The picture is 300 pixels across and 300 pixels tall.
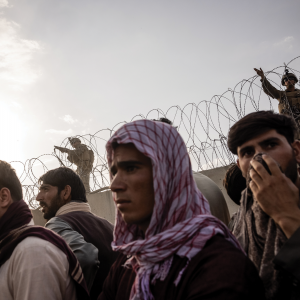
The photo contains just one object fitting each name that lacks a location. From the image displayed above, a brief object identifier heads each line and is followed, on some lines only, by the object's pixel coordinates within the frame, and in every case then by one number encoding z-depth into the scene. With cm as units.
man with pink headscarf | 112
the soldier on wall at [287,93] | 441
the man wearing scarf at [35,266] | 163
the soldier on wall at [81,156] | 580
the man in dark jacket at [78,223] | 242
